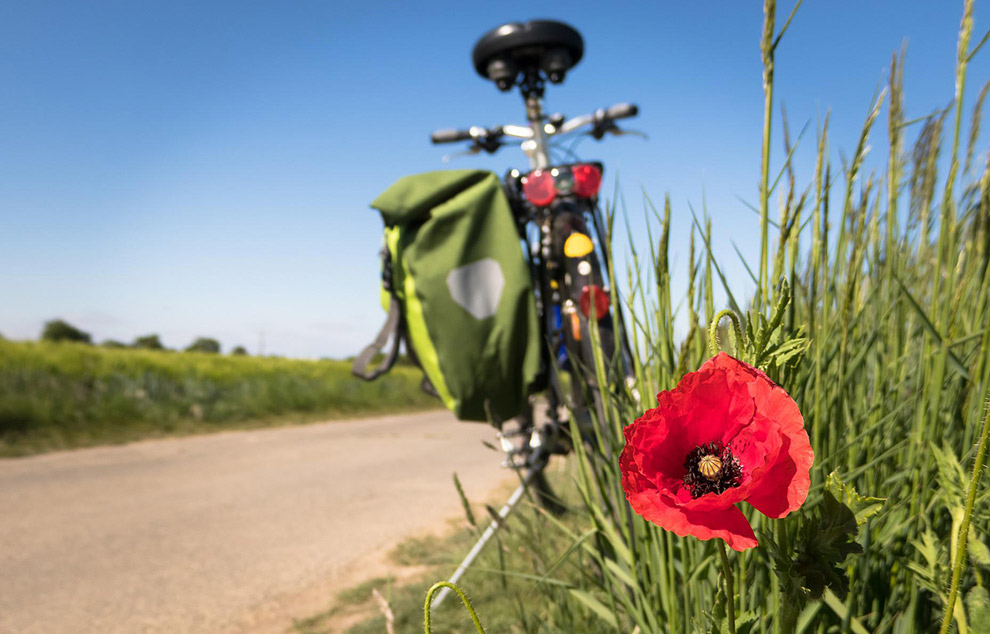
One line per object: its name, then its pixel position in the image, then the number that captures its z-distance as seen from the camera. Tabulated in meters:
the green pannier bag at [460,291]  2.10
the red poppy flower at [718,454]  0.44
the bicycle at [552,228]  2.23
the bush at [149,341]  29.65
